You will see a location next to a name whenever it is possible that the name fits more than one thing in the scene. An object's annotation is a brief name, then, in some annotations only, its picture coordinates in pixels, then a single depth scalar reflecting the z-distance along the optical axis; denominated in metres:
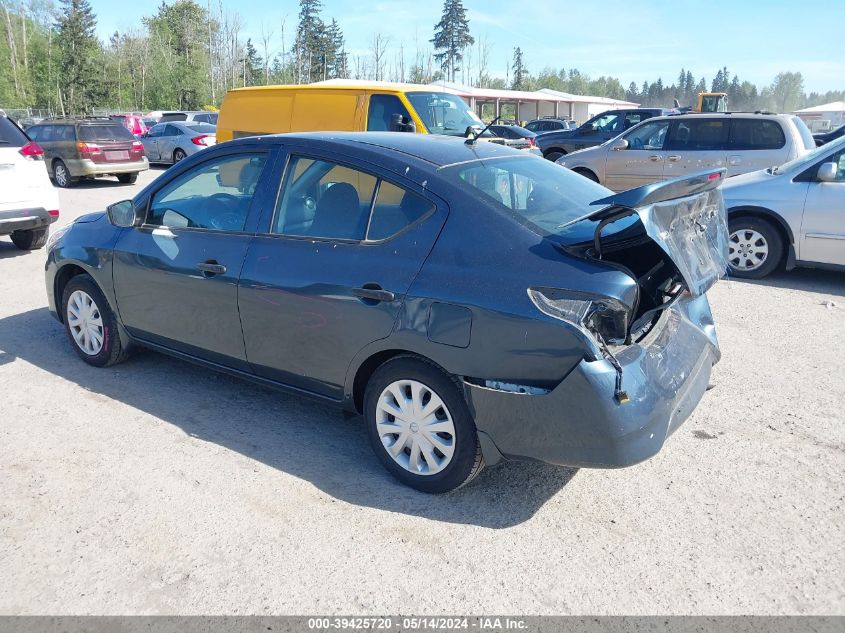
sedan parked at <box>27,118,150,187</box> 16.81
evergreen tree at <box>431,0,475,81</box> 92.12
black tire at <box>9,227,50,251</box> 9.32
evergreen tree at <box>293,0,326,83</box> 75.12
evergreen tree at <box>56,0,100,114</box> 60.42
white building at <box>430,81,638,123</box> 55.16
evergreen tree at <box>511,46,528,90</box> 106.00
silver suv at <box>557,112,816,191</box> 10.61
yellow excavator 32.12
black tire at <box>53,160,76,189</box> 17.14
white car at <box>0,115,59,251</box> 8.34
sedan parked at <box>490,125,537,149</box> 20.38
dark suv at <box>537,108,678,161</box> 18.64
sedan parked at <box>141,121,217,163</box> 21.72
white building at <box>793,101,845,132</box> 41.66
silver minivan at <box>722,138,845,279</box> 7.10
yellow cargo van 10.20
